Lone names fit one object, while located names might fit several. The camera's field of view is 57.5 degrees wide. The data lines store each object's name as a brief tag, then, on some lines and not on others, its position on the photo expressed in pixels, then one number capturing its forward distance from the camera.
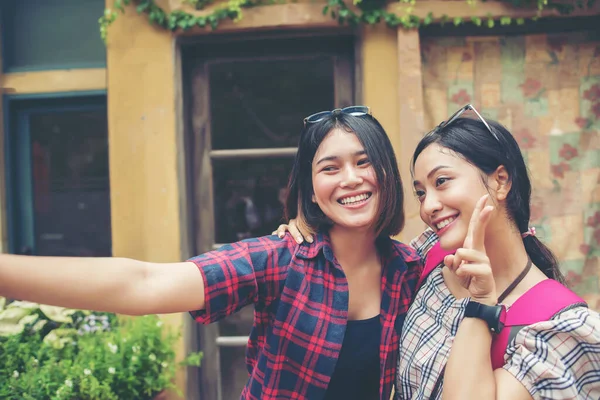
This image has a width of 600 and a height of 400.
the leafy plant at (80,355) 2.54
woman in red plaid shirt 1.76
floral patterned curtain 3.12
